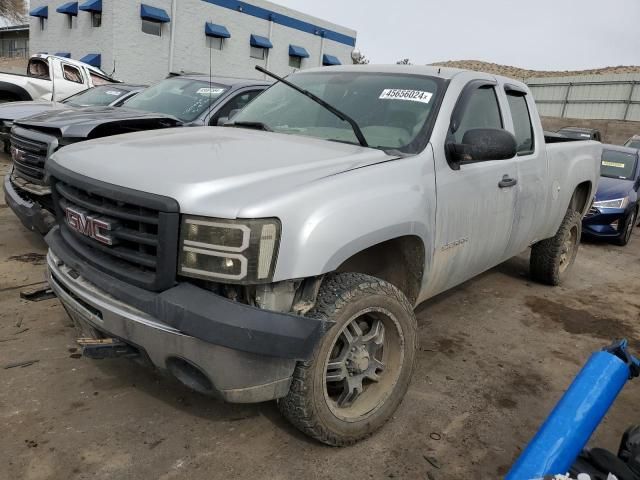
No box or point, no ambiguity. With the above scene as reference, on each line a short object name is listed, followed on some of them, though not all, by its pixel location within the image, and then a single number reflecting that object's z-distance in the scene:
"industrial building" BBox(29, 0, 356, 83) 21.17
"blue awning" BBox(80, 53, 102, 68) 21.59
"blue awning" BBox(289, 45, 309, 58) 28.31
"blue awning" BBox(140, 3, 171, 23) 21.20
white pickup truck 10.23
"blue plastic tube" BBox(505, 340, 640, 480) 1.73
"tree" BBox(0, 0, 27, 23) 37.16
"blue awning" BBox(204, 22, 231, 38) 23.92
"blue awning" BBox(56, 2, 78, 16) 22.03
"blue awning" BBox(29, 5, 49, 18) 24.47
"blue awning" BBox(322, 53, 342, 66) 30.73
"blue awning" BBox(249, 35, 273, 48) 26.12
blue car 7.95
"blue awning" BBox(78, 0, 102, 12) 20.81
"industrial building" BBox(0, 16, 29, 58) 34.28
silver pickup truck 2.08
